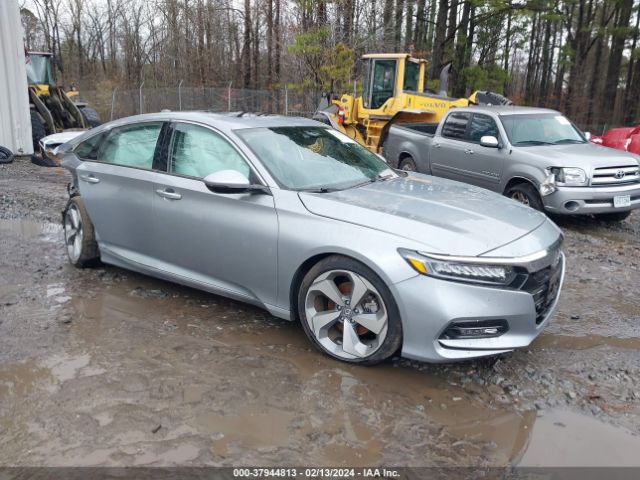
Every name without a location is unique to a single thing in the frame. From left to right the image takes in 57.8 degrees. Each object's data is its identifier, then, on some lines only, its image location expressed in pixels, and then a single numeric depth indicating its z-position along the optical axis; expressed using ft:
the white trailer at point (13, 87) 44.16
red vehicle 43.68
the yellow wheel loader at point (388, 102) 46.83
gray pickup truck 26.00
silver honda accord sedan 11.05
